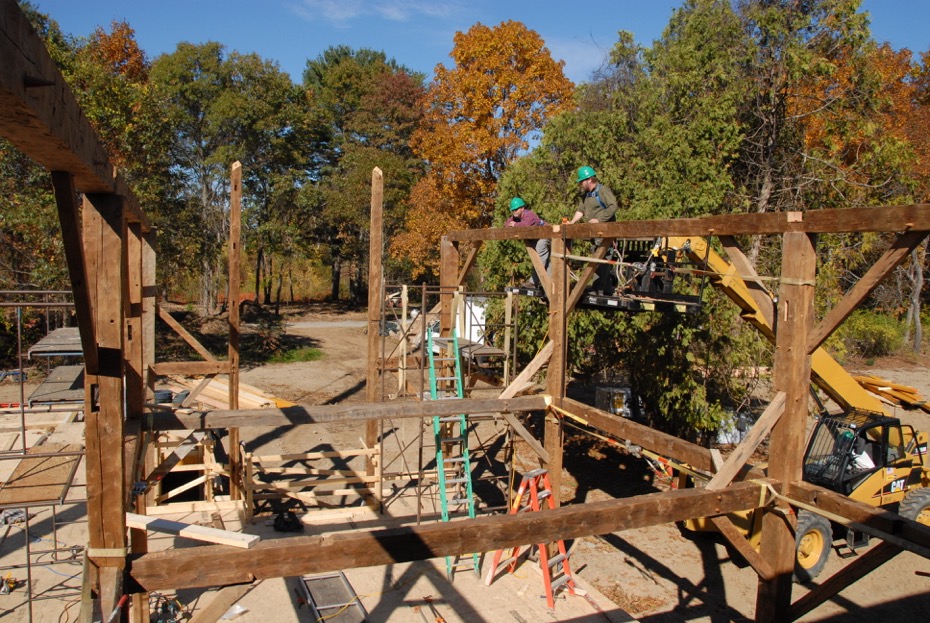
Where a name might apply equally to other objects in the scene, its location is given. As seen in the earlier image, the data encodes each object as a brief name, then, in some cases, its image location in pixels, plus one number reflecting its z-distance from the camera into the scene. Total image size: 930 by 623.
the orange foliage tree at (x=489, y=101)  22.78
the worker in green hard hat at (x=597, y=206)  8.31
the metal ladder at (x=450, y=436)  8.84
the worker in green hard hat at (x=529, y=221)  9.71
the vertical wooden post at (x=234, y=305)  9.62
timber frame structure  3.17
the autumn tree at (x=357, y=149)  31.39
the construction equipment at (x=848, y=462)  9.12
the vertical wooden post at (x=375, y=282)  9.83
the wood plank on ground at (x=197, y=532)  3.99
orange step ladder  7.45
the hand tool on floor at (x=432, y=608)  7.25
